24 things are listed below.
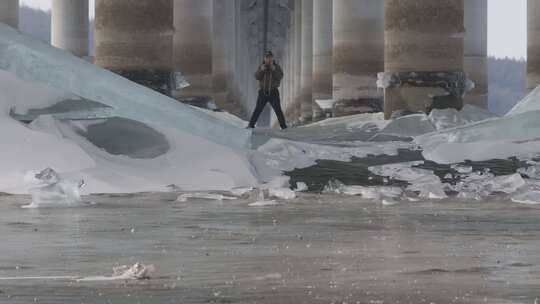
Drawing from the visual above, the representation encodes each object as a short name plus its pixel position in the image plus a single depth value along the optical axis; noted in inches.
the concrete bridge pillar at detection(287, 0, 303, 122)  2938.0
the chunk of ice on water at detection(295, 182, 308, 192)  592.1
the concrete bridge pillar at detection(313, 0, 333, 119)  2100.1
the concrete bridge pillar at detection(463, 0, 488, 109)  1707.7
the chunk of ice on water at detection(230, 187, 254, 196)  566.2
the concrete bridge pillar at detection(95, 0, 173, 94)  1006.4
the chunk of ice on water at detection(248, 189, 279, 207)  518.0
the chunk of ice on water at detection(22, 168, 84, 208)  507.5
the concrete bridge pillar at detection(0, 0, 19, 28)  1530.5
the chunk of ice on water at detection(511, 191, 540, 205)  536.4
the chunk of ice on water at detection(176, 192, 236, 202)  544.7
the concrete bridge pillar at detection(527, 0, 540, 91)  1635.1
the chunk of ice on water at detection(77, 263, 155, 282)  289.7
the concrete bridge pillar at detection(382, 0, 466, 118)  966.4
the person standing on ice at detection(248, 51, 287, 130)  1037.2
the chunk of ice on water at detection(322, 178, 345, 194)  590.8
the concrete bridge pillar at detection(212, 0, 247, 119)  2239.2
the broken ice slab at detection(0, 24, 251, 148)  669.9
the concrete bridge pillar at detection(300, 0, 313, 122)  2586.1
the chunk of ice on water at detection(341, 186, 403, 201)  564.1
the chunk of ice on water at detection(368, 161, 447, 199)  576.4
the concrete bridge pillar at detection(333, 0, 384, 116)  1453.0
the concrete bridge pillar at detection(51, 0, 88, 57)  2261.3
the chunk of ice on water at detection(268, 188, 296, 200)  555.8
